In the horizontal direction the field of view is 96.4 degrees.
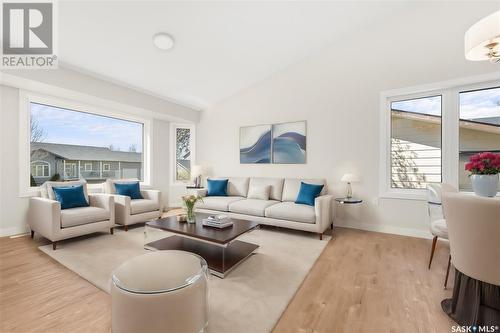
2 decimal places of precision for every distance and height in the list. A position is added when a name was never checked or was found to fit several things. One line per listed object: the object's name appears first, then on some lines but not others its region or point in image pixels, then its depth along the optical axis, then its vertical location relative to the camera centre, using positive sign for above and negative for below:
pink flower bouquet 1.88 +0.01
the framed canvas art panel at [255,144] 4.81 +0.47
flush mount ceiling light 3.16 +1.81
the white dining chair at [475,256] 1.40 -0.60
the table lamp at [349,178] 3.66 -0.21
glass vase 2.84 -0.63
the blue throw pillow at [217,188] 4.73 -0.48
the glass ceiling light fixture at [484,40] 1.71 +1.01
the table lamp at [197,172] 5.34 -0.16
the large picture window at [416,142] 3.50 +0.38
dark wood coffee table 2.30 -0.99
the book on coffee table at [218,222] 2.67 -0.69
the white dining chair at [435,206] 2.42 -0.49
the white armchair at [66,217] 2.86 -0.71
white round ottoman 1.18 -0.73
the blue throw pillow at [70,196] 3.25 -0.46
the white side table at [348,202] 3.56 -0.68
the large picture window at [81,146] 3.76 +0.38
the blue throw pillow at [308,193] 3.73 -0.48
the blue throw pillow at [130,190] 4.04 -0.45
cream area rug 1.64 -1.09
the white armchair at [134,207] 3.68 -0.72
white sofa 3.35 -0.69
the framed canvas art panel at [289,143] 4.42 +0.46
